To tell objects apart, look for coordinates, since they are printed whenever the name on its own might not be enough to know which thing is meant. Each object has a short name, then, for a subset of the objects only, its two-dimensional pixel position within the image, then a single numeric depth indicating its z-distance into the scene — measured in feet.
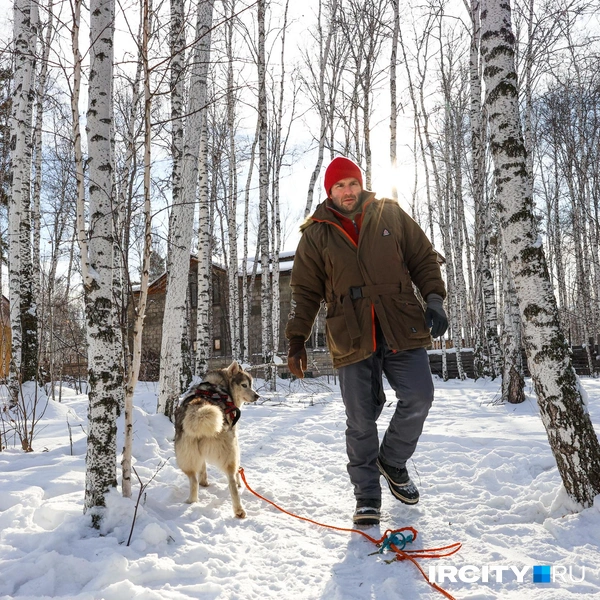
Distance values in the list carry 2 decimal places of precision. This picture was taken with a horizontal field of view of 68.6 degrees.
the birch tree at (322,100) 42.93
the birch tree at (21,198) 25.70
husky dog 11.33
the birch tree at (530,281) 9.12
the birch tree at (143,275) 9.23
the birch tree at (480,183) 35.55
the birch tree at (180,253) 20.31
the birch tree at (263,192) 39.55
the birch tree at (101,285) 9.21
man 9.82
